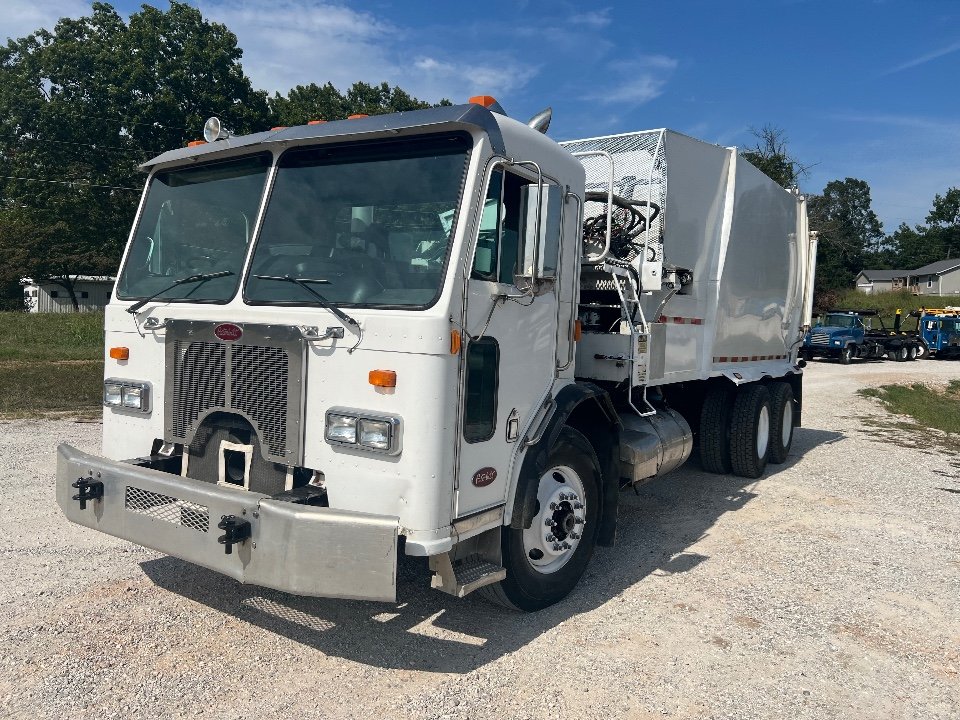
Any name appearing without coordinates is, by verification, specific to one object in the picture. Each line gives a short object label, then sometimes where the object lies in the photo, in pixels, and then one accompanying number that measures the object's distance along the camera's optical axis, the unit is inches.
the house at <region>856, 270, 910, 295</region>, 3503.9
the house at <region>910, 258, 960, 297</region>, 3383.4
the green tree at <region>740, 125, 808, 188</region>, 1608.0
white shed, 1866.4
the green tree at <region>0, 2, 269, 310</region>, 1374.3
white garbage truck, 137.5
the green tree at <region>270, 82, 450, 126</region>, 1567.4
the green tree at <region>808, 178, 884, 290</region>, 4064.5
